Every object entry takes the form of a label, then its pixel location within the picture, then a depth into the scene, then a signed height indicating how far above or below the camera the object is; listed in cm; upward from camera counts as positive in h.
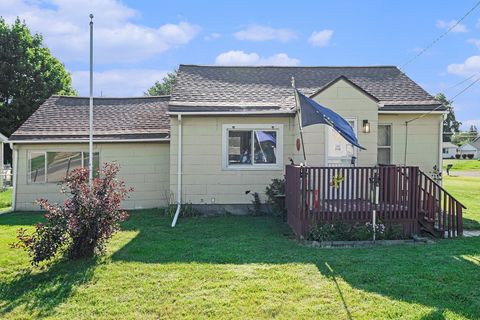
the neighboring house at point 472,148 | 8856 +290
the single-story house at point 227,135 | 1048 +69
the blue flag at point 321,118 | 802 +89
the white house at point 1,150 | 1962 +23
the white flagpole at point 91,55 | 874 +233
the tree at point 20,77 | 2589 +553
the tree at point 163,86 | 5404 +1029
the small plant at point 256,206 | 1134 -145
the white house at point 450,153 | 9075 +175
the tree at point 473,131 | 10334 +918
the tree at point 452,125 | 8664 +877
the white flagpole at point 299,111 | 880 +111
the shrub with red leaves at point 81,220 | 604 -108
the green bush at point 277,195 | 1058 -104
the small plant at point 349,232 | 773 -151
